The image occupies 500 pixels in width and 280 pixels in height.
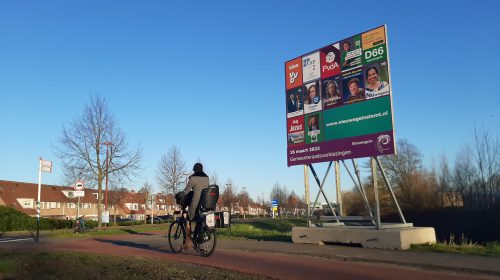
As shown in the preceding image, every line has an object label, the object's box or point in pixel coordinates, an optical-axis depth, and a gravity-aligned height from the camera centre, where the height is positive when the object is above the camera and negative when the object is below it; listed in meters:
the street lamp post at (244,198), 97.74 +1.63
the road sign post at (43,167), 23.44 +2.29
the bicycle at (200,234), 9.34 -0.60
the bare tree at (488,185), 45.80 +1.62
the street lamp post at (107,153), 27.83 +3.49
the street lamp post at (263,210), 115.26 -1.22
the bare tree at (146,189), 76.25 +3.47
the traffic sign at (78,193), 23.73 +0.89
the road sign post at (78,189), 23.83 +1.10
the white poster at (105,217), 43.55 -0.80
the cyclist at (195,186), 9.67 +0.45
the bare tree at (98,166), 27.42 +2.68
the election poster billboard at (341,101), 12.25 +3.12
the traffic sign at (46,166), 23.52 +2.38
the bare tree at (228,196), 75.38 +1.74
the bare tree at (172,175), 39.84 +2.92
